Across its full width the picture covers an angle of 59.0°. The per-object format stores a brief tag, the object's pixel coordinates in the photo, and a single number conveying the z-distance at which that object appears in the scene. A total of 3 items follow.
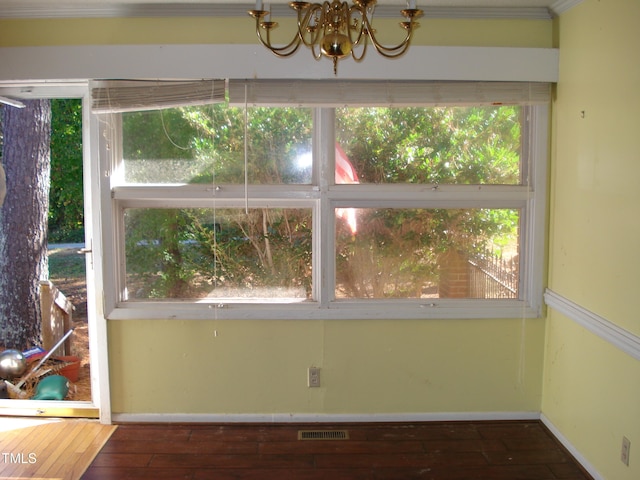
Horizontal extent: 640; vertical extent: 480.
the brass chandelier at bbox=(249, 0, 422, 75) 1.55
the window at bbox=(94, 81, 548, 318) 3.16
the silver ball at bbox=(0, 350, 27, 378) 3.41
